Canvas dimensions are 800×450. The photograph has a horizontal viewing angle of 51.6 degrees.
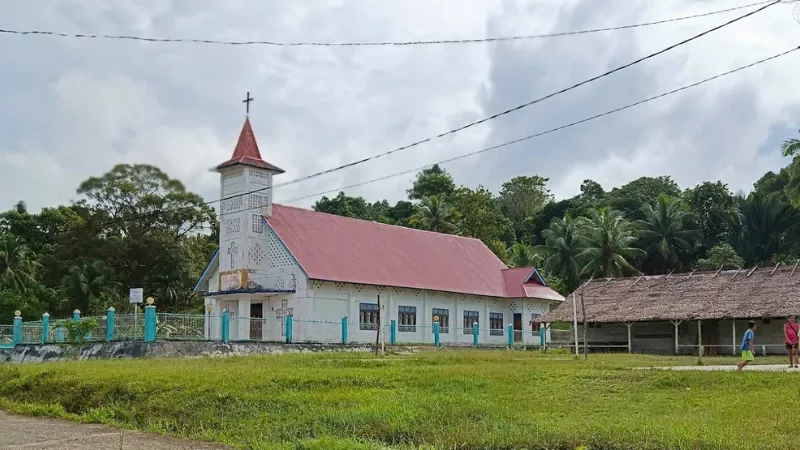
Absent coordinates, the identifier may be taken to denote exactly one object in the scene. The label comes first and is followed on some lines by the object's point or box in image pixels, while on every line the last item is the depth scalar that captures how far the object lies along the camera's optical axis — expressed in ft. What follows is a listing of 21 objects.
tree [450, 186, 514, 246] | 179.93
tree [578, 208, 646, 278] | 162.91
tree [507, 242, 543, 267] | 179.73
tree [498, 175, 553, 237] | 274.98
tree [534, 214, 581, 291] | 176.14
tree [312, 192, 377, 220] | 222.07
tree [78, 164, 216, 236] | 157.38
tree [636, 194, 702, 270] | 181.98
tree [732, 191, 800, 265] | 187.83
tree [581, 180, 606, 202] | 262.26
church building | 108.78
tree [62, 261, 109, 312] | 150.42
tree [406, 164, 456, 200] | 241.76
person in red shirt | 65.87
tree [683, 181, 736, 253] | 196.03
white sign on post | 88.17
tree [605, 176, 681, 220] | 236.10
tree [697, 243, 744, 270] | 171.32
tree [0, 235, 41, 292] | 157.69
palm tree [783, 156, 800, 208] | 121.29
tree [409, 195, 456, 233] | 180.86
